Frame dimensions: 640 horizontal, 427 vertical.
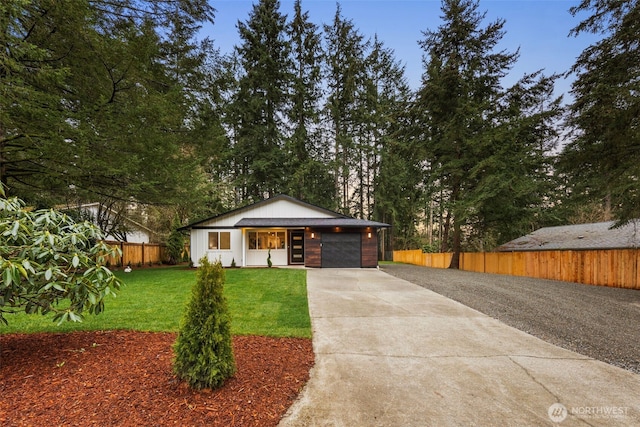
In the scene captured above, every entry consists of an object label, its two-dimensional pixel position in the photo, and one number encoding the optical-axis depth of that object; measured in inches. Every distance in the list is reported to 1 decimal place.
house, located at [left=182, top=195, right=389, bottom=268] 573.3
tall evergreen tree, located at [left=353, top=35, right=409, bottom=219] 1015.0
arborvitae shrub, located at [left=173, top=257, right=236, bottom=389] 99.8
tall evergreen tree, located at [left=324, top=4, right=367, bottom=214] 1009.5
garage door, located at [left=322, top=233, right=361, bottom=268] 573.3
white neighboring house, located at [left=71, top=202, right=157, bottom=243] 656.4
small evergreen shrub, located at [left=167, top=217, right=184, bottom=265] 677.4
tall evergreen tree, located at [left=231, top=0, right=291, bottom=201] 958.4
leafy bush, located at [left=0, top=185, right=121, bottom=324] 106.0
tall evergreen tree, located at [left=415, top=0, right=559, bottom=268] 564.7
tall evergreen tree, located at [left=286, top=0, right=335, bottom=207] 981.8
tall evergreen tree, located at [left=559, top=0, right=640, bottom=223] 300.4
